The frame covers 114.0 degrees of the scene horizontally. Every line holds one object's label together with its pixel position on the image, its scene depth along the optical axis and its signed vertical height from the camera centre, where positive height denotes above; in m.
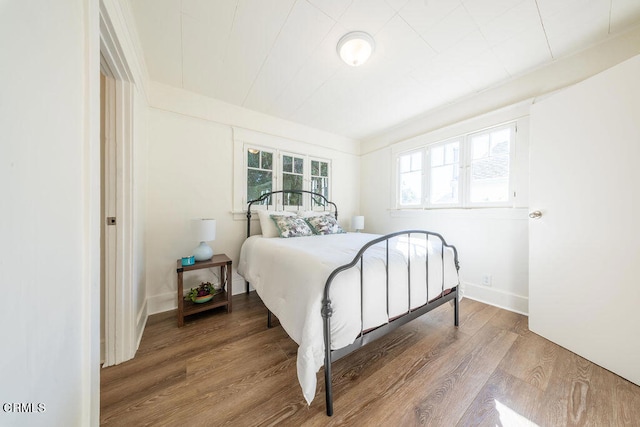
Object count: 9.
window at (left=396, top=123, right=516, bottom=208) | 2.31 +0.53
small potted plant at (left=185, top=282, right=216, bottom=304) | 2.11 -0.86
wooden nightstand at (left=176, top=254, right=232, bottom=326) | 1.93 -0.88
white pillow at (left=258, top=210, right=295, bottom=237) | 2.54 -0.17
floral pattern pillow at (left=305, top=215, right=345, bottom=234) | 2.77 -0.18
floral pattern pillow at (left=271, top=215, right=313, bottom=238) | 2.48 -0.18
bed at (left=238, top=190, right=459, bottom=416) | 1.11 -0.51
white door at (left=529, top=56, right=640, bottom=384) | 1.34 -0.05
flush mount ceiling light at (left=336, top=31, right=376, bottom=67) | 1.63 +1.36
